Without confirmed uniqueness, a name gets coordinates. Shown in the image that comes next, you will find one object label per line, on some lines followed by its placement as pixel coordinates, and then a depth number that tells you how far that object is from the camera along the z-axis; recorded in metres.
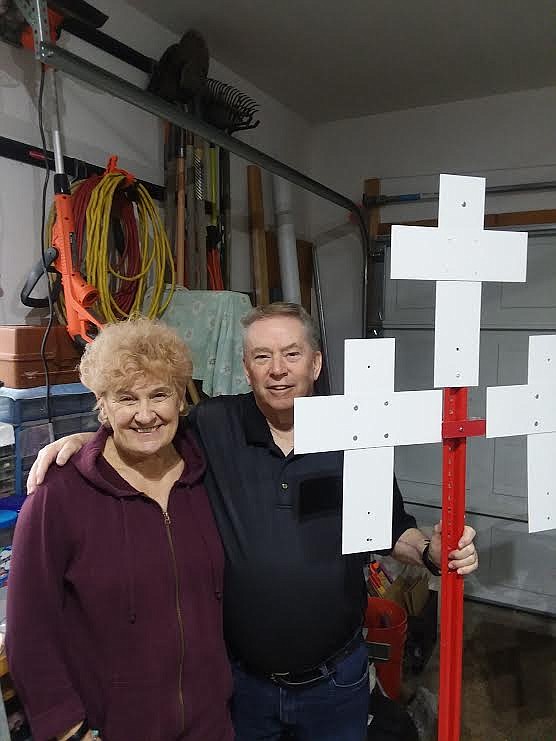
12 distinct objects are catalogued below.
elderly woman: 1.03
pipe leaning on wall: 3.15
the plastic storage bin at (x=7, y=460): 1.49
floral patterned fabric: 2.05
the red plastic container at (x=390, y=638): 2.16
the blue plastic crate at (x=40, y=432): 1.55
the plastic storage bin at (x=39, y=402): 1.56
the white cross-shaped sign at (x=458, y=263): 1.07
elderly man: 1.20
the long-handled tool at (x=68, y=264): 1.69
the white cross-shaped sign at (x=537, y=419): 1.17
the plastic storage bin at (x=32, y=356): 1.58
